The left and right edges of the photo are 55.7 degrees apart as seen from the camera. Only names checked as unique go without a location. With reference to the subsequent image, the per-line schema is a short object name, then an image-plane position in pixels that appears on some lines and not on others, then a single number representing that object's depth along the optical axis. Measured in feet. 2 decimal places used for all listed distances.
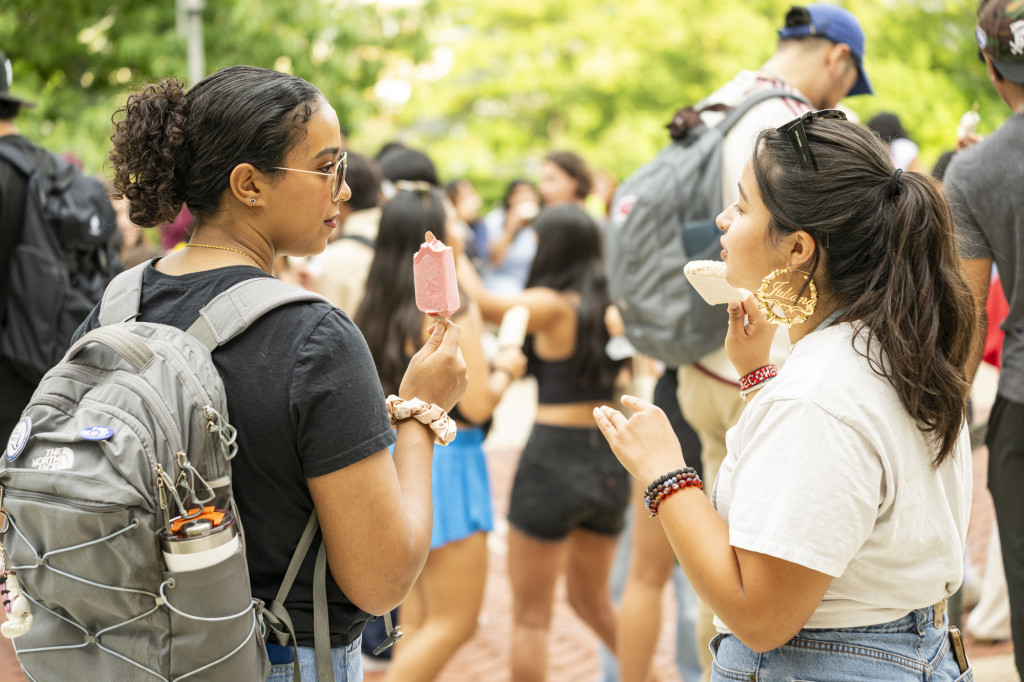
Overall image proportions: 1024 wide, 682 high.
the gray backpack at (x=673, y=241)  11.71
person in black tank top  14.38
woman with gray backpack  5.51
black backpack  13.97
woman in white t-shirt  5.83
